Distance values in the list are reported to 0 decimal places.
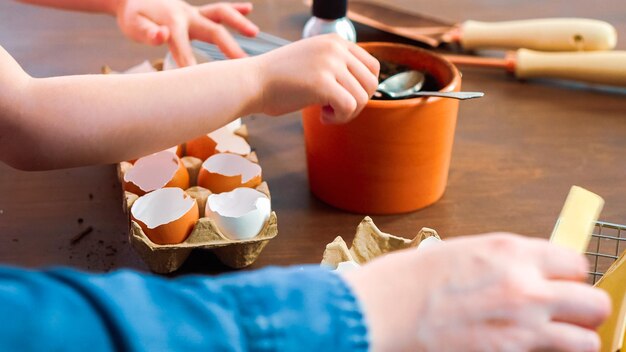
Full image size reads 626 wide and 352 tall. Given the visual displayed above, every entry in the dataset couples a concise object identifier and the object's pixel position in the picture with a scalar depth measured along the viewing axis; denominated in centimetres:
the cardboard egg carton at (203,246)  88
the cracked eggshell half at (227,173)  93
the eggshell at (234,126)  101
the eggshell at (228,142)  97
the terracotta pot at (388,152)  93
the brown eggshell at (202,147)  98
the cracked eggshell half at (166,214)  88
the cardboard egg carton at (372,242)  86
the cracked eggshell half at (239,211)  89
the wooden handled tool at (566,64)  114
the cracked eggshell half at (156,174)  93
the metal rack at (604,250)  88
